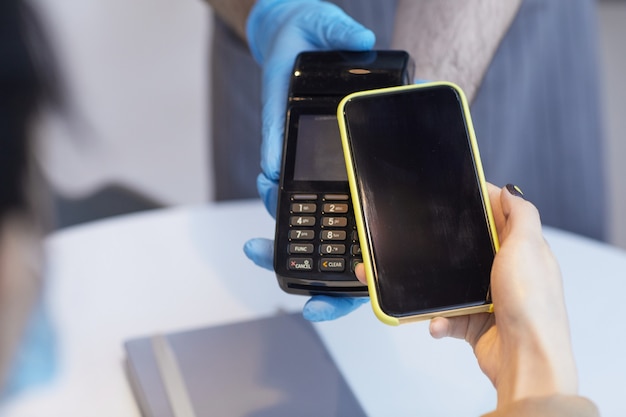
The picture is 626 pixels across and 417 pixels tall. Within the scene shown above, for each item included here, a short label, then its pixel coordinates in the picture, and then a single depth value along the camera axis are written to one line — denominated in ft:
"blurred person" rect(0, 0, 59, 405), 1.89
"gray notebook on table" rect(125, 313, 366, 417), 1.85
